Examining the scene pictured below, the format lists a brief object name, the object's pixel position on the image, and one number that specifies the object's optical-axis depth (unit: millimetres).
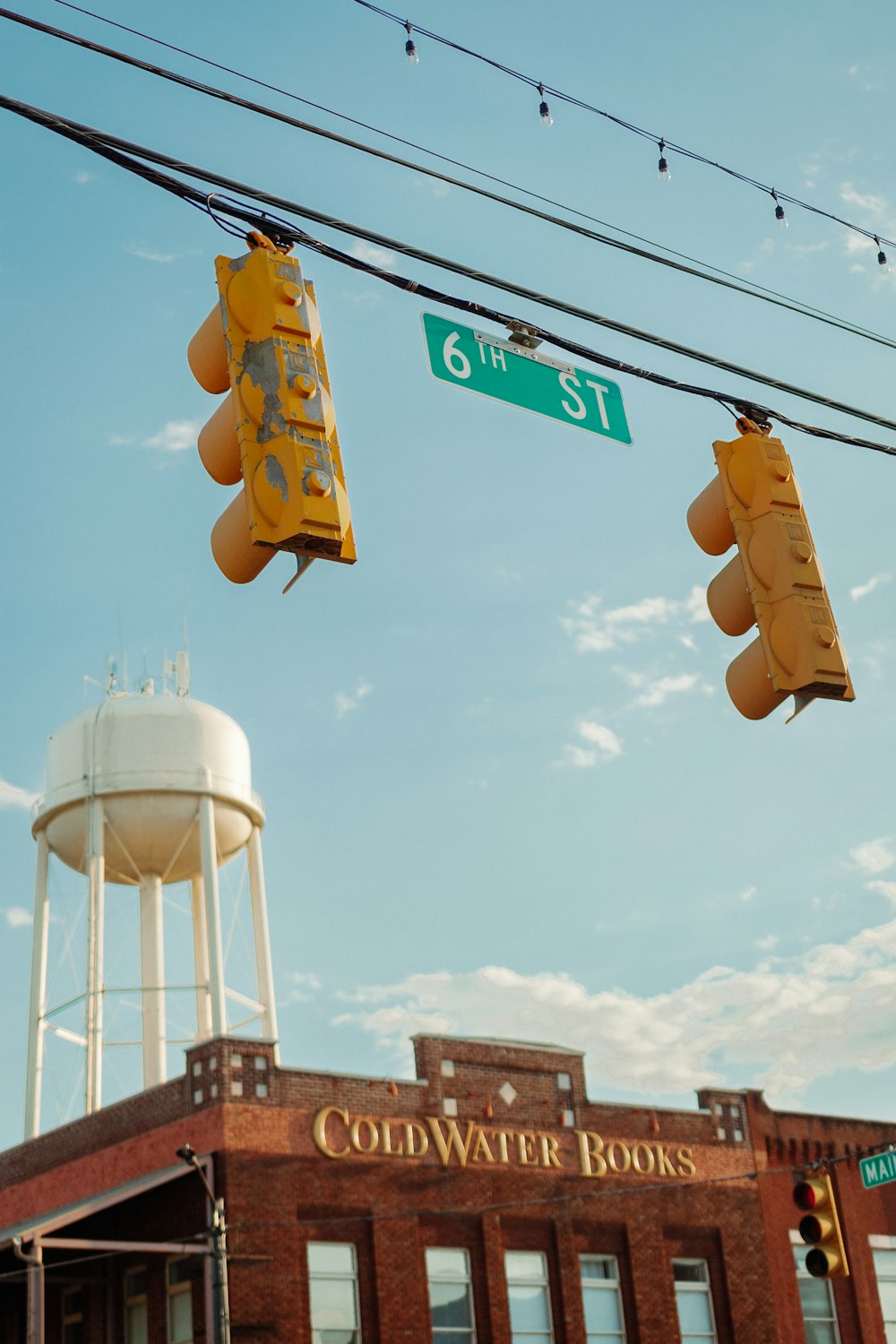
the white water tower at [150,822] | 34469
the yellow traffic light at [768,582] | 8289
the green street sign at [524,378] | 9141
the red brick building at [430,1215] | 25531
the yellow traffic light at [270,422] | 7219
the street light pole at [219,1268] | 20641
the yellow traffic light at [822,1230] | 16359
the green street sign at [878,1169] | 19438
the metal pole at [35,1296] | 22891
